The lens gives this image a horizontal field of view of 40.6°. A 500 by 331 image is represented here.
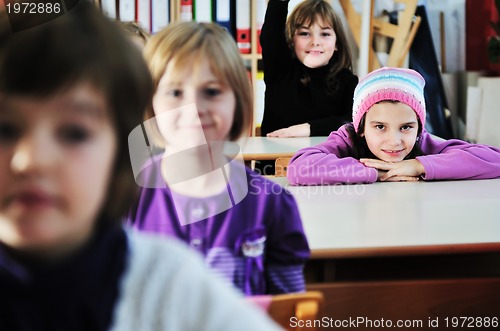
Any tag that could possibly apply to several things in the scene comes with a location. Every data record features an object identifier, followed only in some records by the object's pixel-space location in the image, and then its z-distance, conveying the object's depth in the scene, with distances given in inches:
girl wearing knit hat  78.0
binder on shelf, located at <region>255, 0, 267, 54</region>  153.9
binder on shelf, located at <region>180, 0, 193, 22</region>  142.6
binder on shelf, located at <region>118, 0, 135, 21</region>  142.1
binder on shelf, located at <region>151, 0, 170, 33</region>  142.3
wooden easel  171.6
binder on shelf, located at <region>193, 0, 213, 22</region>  143.6
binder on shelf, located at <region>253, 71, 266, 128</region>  144.2
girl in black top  111.1
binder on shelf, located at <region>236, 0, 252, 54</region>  147.0
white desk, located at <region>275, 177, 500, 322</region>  52.4
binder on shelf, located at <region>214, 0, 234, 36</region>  142.9
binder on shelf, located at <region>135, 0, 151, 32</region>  141.9
